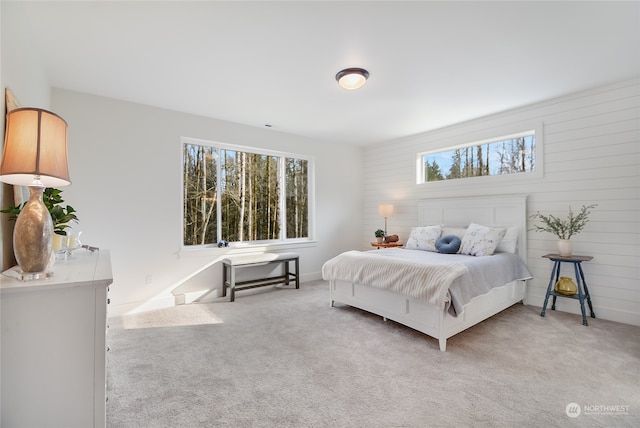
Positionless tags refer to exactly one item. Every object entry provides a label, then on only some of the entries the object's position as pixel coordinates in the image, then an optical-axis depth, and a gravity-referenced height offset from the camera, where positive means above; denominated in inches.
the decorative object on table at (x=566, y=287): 128.9 -29.2
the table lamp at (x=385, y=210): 204.8 +6.8
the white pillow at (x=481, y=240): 143.3 -9.9
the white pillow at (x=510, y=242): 147.7 -10.8
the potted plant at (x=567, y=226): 130.2 -2.3
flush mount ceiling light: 110.1 +54.5
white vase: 129.4 -11.6
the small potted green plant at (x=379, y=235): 208.0 -11.0
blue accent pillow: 151.5 -12.6
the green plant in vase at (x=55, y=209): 76.1 +2.1
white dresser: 47.7 -22.9
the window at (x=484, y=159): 156.5 +36.8
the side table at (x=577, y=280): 123.1 -26.0
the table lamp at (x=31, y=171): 51.4 +8.2
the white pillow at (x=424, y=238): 167.8 -10.5
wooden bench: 160.4 -29.2
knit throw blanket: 101.7 -21.6
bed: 103.0 -24.4
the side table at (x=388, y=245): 199.0 -17.2
